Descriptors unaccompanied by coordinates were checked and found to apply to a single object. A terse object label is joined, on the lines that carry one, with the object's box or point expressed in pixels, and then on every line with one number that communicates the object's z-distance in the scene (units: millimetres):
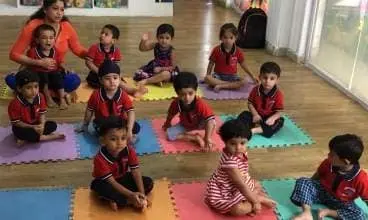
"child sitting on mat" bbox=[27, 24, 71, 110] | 3469
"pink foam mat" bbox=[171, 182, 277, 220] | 2463
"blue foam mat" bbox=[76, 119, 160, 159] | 3036
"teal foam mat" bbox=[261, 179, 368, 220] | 2527
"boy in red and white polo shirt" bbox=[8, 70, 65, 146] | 2932
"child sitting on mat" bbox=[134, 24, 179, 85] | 4047
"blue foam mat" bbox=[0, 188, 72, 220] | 2391
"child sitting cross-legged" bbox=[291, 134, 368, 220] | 2279
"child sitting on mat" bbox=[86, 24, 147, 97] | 3879
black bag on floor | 5305
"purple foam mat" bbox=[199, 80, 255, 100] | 3980
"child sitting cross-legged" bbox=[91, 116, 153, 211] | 2326
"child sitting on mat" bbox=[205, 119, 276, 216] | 2326
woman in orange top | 3543
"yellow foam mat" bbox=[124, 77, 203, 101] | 3916
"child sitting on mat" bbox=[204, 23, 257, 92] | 4055
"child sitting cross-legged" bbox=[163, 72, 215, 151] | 3012
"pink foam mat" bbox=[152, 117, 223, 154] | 3123
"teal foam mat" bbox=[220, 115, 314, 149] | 3248
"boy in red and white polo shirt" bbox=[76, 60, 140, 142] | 2998
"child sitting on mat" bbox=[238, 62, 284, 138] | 3289
